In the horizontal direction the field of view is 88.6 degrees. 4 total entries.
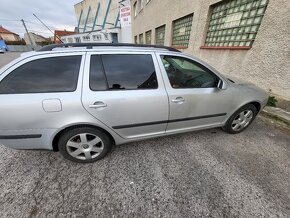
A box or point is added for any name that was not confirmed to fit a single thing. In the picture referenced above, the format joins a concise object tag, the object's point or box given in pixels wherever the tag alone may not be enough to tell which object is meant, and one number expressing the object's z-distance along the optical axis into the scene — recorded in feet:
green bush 12.57
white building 68.80
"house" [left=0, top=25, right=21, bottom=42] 171.12
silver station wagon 5.54
